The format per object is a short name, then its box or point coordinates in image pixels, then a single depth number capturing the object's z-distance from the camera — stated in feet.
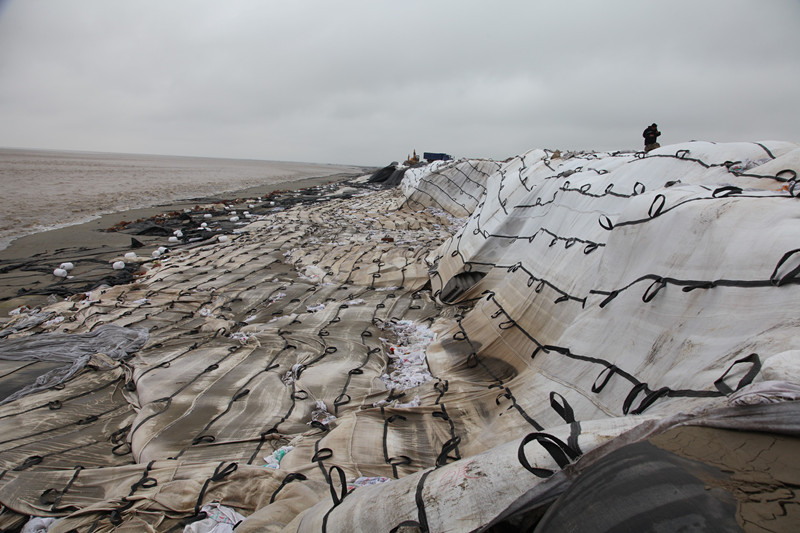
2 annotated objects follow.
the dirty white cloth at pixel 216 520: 6.49
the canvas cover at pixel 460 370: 4.72
